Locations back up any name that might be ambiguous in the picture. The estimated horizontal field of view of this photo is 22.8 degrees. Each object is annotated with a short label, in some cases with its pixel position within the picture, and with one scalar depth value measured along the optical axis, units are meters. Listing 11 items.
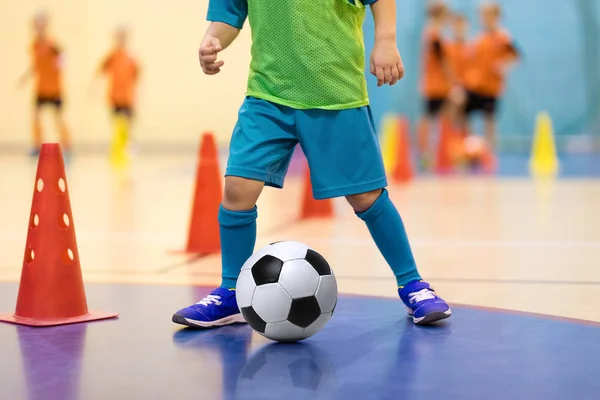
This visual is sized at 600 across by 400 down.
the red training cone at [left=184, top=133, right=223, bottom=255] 7.66
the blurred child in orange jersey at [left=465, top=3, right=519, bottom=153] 18.08
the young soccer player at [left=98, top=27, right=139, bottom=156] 22.43
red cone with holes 4.97
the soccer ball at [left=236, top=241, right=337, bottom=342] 4.44
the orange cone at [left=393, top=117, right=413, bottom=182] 14.48
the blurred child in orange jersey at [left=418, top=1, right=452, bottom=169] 18.12
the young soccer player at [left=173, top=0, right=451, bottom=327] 4.83
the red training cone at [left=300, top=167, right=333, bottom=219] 10.07
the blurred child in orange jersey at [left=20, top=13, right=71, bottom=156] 21.16
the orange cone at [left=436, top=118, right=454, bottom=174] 17.49
